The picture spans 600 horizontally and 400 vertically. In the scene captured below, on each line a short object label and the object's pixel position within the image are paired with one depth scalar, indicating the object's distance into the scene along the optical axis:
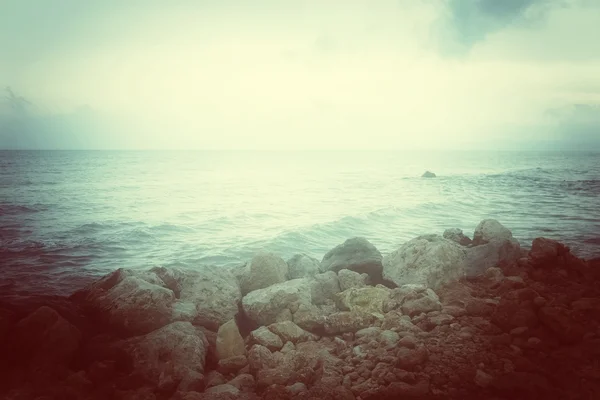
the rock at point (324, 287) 7.00
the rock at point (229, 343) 5.29
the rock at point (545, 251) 7.74
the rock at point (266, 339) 5.35
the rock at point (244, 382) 4.47
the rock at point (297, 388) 4.22
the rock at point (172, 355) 4.56
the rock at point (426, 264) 7.91
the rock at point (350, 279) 7.50
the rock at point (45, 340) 4.57
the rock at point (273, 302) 6.30
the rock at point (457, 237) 11.12
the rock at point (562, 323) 4.86
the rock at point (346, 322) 5.77
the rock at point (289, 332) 5.56
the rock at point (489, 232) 10.13
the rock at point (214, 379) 4.61
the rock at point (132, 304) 5.64
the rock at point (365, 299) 6.43
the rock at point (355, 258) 8.41
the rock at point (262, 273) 7.64
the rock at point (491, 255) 8.61
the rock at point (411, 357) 4.53
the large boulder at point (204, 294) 6.33
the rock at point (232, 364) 4.94
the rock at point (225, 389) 4.28
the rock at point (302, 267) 8.37
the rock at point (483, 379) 4.13
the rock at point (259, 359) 4.80
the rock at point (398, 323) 5.51
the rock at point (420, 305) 6.15
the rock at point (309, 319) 5.88
